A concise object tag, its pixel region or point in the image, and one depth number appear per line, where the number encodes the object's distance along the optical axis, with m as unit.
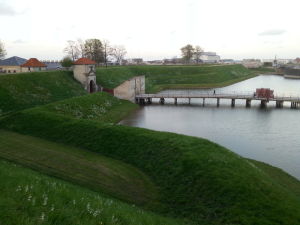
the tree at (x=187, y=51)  156.38
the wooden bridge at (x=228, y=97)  59.97
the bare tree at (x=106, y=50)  118.06
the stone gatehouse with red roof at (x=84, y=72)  61.44
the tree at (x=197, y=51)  164.39
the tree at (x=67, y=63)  72.75
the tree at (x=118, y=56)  154.36
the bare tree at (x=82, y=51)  119.80
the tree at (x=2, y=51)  83.99
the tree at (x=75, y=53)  122.69
